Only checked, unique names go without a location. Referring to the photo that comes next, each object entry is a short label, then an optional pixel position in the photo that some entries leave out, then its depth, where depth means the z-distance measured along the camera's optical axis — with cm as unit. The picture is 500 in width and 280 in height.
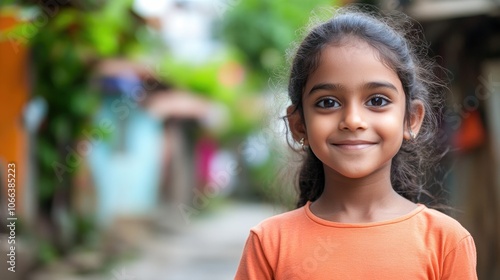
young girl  129
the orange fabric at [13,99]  576
